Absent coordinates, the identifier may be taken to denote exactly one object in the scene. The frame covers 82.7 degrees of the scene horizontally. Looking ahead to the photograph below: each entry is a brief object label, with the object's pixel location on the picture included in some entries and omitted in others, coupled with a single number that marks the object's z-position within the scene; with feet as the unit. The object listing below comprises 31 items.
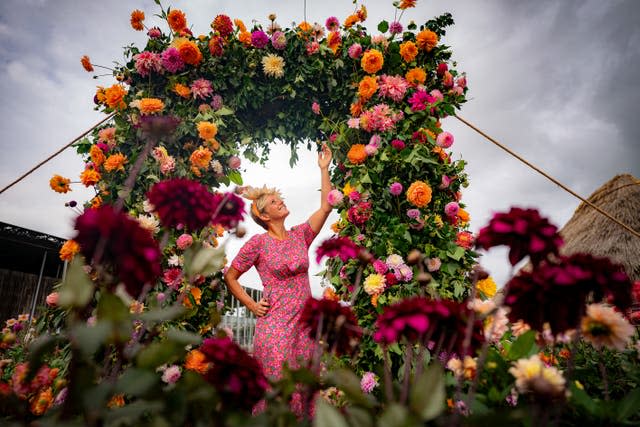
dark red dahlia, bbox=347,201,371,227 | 8.00
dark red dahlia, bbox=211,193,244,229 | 2.84
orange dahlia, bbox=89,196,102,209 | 8.44
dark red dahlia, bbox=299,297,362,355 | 2.72
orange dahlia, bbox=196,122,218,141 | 9.20
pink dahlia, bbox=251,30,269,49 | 9.68
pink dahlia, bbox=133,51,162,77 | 9.27
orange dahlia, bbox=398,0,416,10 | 9.14
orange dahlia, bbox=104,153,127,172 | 8.61
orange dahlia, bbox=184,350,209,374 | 6.50
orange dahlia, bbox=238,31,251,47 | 9.82
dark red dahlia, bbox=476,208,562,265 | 2.28
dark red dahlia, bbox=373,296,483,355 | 2.11
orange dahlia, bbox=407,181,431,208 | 7.59
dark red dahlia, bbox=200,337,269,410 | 2.09
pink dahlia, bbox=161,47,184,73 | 9.36
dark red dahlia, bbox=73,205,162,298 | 1.92
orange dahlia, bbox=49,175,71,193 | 7.85
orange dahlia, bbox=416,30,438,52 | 9.24
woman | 7.45
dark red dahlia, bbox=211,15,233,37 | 9.65
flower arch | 7.68
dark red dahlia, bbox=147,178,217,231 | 2.53
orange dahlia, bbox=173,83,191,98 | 9.55
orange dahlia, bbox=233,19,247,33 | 9.87
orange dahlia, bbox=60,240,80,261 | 7.50
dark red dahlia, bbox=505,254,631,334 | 2.01
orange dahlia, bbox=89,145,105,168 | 8.68
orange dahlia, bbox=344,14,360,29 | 9.64
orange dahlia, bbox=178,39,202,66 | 9.21
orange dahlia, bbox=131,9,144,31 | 9.48
